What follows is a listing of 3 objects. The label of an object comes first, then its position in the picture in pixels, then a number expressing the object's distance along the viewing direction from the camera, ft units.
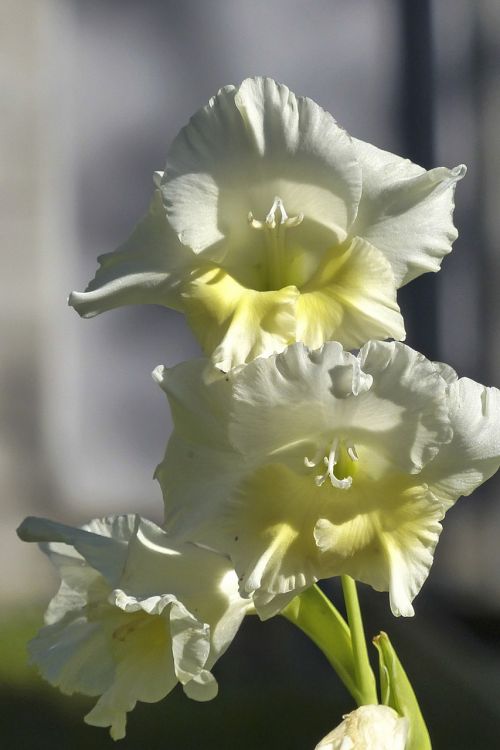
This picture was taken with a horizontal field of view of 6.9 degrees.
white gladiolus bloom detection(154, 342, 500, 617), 3.51
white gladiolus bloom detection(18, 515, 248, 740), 3.65
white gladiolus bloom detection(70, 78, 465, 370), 3.54
